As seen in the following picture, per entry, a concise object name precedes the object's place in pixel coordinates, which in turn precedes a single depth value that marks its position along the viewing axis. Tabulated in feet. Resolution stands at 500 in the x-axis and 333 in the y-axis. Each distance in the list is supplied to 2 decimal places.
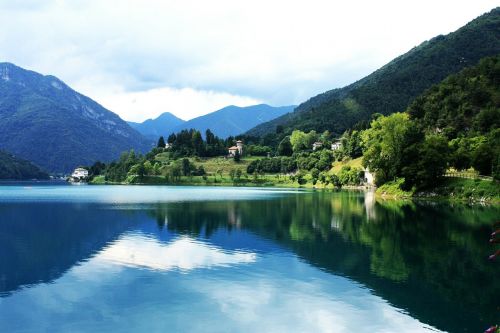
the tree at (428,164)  283.79
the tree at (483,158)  272.92
